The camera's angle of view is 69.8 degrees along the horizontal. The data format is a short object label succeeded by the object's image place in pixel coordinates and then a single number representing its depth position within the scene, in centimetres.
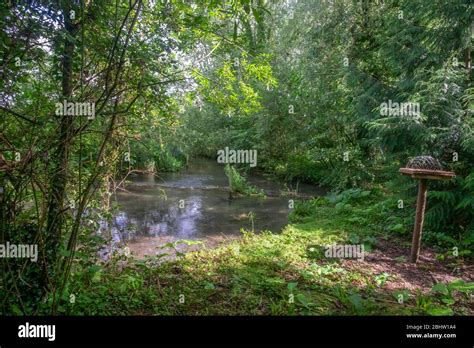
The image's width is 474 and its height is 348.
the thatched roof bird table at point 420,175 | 554
